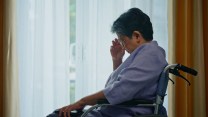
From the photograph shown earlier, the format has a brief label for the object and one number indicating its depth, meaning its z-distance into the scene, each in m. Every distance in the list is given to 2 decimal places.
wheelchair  3.62
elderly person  3.65
